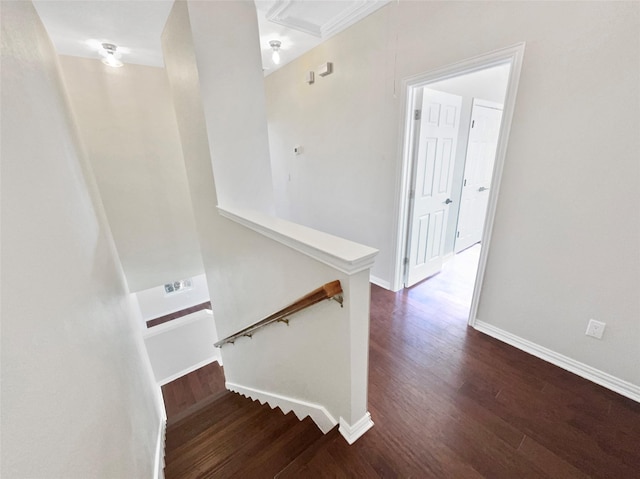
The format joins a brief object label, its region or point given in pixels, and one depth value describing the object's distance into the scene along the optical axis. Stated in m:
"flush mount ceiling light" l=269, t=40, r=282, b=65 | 2.85
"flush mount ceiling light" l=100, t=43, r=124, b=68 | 2.75
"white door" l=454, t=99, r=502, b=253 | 3.20
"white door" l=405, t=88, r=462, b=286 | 2.51
